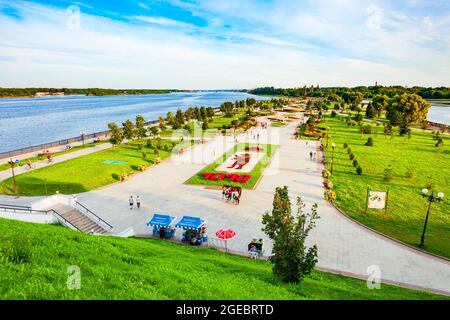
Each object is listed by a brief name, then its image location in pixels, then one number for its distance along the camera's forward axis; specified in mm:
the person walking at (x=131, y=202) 20531
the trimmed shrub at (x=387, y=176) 26844
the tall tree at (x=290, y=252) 8898
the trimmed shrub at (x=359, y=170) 29141
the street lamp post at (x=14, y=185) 22797
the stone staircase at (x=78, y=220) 17330
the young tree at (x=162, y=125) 51669
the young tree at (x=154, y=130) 44719
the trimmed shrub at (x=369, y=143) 44738
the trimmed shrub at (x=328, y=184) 25206
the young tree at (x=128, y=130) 38562
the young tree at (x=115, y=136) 35812
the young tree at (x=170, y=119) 56356
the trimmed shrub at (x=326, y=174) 28219
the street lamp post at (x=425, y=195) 15570
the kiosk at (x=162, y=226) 16406
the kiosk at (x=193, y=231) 15957
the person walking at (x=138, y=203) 20578
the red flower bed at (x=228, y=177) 26906
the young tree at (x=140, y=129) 40469
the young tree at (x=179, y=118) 55925
